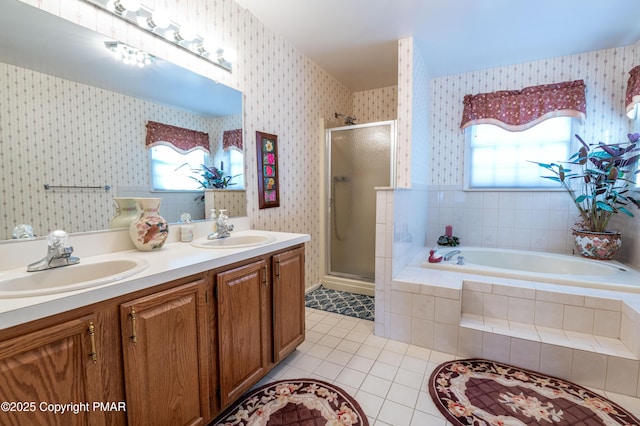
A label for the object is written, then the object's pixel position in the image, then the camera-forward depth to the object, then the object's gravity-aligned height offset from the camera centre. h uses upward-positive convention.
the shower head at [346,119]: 3.53 +0.96
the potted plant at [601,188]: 2.50 +0.07
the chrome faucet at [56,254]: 1.10 -0.23
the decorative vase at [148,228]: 1.45 -0.17
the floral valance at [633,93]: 2.41 +0.88
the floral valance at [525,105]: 2.83 +0.96
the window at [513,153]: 3.02 +0.48
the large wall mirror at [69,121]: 1.17 +0.34
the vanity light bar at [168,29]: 1.46 +0.96
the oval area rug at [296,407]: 1.44 -1.13
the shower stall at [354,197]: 3.12 -0.02
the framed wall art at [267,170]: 2.39 +0.22
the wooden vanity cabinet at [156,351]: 0.81 -0.57
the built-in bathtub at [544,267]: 2.07 -0.62
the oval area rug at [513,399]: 1.44 -1.11
